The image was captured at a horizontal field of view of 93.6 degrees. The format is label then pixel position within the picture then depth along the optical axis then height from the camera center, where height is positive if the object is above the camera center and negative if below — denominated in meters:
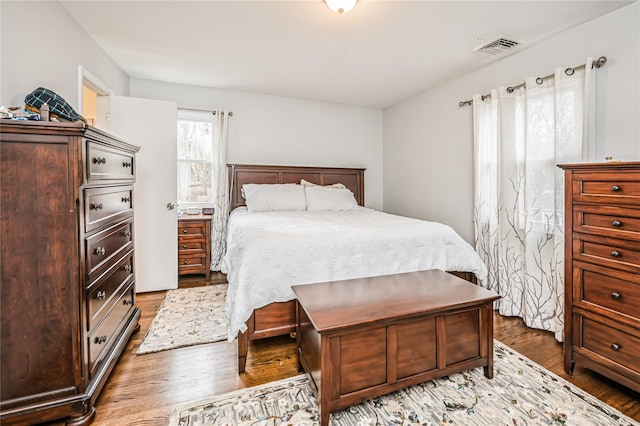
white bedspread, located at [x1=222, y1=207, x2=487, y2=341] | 1.88 -0.35
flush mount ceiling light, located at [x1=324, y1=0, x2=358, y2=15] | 1.91 +1.29
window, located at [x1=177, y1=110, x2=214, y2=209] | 3.99 +0.64
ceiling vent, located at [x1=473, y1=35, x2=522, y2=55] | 2.49 +1.37
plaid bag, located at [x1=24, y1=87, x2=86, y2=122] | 1.53 +0.54
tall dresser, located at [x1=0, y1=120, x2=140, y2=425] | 1.26 -0.28
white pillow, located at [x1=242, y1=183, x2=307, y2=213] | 3.62 +0.11
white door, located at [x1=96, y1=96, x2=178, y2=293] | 3.20 +0.21
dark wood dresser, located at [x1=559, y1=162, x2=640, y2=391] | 1.55 -0.37
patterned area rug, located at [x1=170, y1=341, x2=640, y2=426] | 1.47 -1.05
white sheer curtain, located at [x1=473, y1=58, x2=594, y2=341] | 2.31 +0.20
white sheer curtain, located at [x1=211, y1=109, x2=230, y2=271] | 3.90 +0.18
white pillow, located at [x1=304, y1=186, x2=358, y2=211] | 3.80 +0.08
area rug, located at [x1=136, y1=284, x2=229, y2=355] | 2.22 -0.98
